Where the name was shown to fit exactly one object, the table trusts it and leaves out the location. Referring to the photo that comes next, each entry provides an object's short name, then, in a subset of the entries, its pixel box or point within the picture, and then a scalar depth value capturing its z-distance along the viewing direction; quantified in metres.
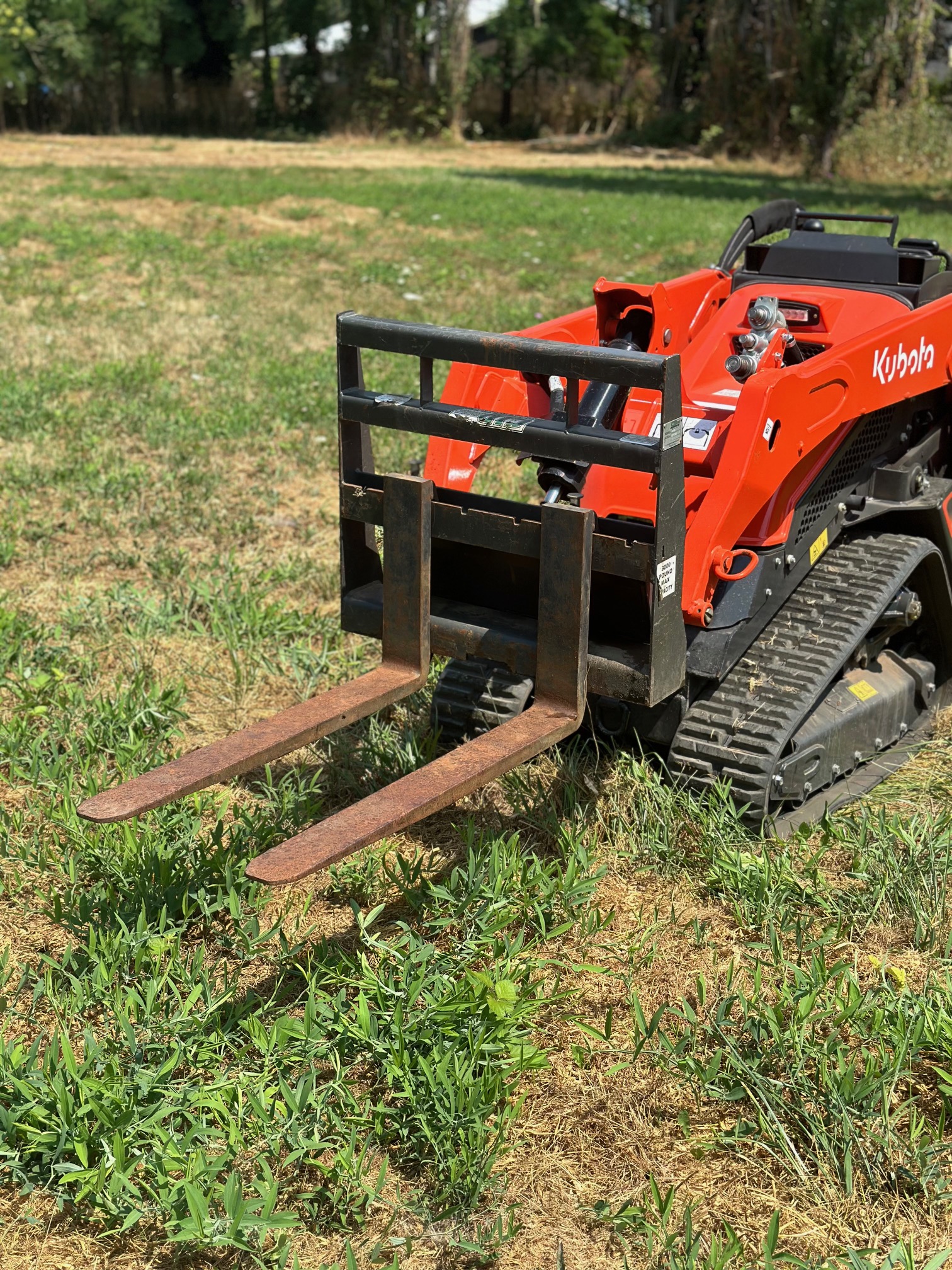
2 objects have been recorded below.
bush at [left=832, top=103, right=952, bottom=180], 21.42
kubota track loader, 3.10
